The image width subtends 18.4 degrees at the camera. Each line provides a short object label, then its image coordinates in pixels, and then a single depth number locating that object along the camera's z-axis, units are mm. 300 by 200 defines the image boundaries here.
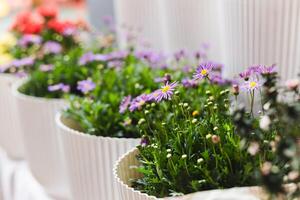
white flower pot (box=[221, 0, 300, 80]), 1138
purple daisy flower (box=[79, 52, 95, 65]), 1368
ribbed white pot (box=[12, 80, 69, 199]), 1284
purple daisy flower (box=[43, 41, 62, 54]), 1516
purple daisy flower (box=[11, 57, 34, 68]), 1471
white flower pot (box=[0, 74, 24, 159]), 1481
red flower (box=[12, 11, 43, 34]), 1661
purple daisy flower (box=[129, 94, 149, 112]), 1039
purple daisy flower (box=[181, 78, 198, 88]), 1132
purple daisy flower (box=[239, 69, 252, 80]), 969
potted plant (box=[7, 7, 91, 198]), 1290
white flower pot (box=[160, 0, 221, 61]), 1328
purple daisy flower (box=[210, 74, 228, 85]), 1166
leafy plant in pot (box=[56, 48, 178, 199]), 1108
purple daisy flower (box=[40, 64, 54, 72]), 1399
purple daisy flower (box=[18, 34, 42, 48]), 1582
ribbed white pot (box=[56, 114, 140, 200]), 1102
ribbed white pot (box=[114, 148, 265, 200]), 915
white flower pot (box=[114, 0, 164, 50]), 1448
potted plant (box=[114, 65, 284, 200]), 944
